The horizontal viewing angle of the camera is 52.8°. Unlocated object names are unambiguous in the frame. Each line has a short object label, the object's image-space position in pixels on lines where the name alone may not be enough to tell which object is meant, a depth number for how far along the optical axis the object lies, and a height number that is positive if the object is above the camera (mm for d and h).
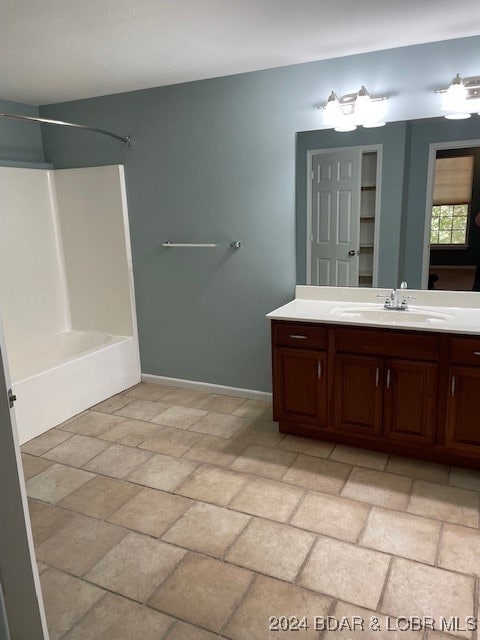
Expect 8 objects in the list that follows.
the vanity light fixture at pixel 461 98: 2568 +579
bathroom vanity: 2482 -878
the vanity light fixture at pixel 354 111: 2803 +585
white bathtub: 3127 -1106
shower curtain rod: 3084 +621
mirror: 2779 +22
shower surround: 3693 -463
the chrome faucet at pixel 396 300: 2923 -544
